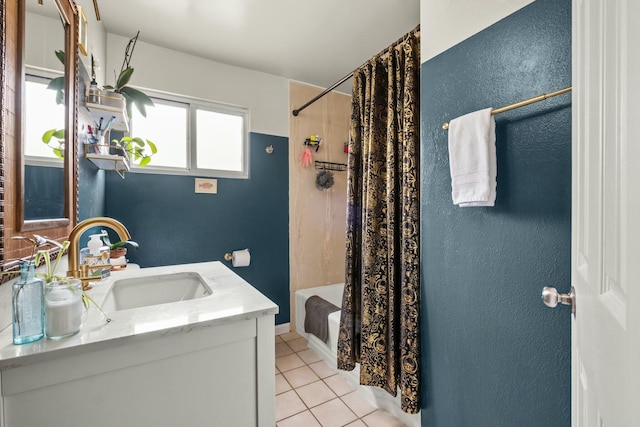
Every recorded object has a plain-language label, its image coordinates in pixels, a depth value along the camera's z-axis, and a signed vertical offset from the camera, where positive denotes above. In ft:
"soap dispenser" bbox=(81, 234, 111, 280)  3.38 -0.53
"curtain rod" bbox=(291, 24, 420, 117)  5.08 +3.25
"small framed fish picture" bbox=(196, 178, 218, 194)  7.49 +0.79
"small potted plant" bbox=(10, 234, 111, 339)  2.09 -0.70
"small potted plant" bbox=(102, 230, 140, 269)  4.68 -0.66
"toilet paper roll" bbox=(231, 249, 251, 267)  7.75 -1.27
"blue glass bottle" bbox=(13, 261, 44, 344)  1.95 -0.67
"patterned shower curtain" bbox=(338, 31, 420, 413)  4.47 -0.27
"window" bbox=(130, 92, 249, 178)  7.17 +2.19
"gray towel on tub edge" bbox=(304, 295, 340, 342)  7.12 -2.78
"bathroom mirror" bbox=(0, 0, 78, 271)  2.18 +0.64
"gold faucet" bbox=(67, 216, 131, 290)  2.86 -0.23
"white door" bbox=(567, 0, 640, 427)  0.96 +0.02
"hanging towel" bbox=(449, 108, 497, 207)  3.23 +0.68
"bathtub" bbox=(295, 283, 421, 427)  5.17 -3.55
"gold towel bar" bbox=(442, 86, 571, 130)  2.64 +1.19
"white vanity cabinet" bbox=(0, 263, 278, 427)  1.95 -1.32
